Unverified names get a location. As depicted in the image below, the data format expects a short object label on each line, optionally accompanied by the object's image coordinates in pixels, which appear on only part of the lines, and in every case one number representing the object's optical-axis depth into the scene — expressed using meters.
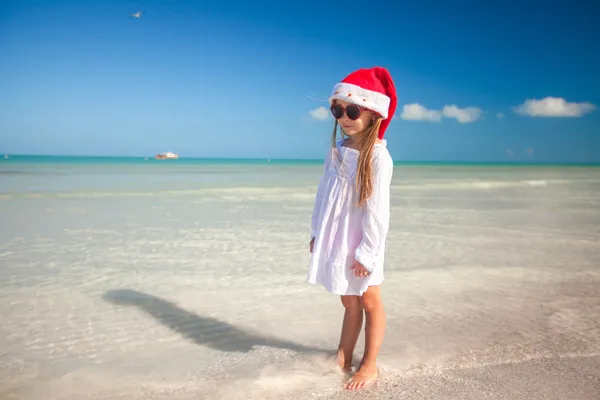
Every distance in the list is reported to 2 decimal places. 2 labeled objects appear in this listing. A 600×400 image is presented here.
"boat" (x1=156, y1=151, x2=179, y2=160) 88.25
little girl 2.34
